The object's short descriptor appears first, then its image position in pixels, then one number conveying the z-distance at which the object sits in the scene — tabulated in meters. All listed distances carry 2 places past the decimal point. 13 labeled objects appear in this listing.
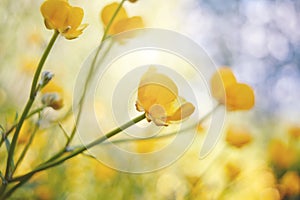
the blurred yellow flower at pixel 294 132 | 0.62
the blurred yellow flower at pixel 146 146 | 0.59
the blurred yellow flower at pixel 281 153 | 0.63
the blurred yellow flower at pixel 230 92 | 0.36
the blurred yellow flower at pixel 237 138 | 0.49
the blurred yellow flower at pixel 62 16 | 0.32
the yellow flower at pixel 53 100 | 0.35
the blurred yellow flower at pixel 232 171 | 0.55
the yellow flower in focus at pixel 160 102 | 0.32
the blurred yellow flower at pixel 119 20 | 0.36
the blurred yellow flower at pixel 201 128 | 0.50
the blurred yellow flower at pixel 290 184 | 0.61
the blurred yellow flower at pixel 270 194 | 0.55
